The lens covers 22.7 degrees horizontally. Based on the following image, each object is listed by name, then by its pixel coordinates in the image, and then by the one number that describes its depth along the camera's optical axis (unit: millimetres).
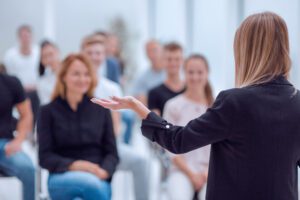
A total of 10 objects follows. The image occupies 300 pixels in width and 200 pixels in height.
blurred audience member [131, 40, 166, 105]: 8003
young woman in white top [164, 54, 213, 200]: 4977
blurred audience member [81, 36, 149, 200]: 5786
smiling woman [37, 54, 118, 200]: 4636
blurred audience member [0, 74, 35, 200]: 5188
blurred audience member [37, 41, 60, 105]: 7184
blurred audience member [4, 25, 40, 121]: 10070
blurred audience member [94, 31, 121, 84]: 8289
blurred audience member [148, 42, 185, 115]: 6302
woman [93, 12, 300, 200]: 2630
